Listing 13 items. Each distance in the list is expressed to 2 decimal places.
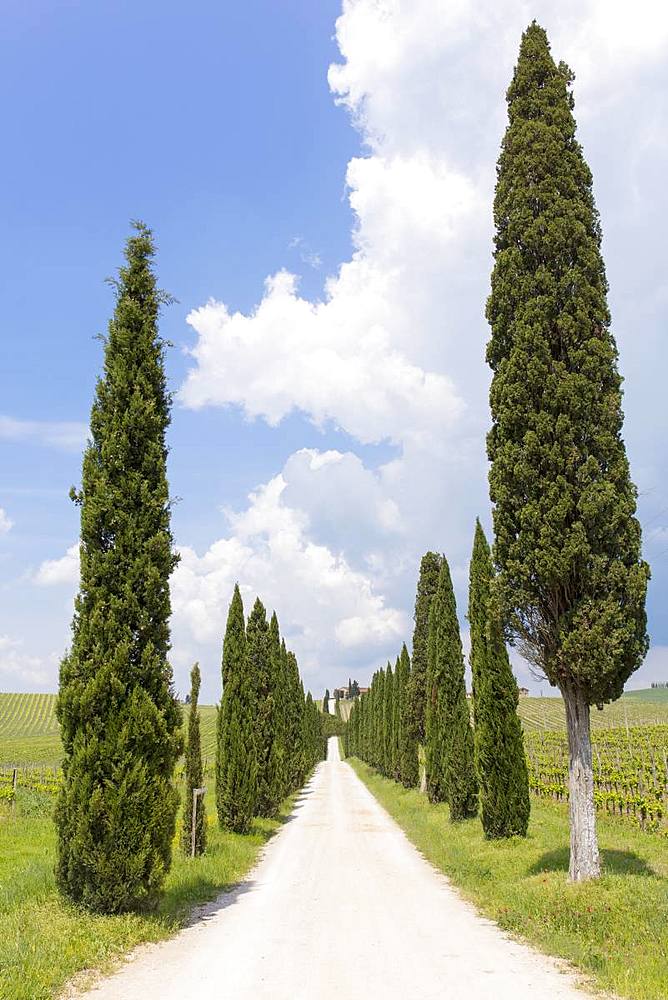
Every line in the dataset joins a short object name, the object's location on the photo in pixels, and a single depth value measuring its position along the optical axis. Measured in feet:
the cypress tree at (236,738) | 62.49
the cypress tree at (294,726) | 115.85
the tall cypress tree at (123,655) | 30.63
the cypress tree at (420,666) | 112.06
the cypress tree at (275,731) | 80.84
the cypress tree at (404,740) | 112.68
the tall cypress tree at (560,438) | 35.65
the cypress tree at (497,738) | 51.49
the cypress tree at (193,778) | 48.03
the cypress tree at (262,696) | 78.69
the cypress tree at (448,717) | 65.51
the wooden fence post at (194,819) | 45.91
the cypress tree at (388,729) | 136.67
